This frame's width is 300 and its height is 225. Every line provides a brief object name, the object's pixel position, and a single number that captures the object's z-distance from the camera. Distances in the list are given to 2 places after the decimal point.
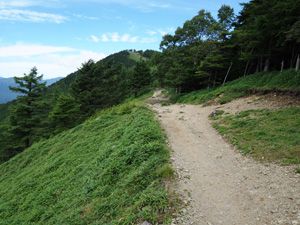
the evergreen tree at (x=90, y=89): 26.62
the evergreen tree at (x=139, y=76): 43.88
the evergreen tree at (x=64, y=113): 22.16
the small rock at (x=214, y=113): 13.28
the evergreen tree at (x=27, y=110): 23.95
